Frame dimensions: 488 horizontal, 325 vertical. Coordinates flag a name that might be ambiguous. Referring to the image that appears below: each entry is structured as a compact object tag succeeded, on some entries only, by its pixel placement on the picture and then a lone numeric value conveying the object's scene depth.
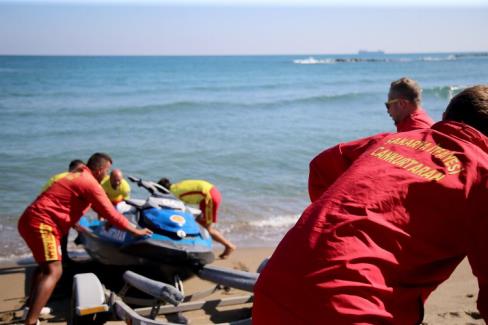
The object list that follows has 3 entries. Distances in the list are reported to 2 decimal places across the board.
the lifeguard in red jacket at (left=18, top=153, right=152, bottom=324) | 4.70
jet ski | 5.13
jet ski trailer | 3.57
